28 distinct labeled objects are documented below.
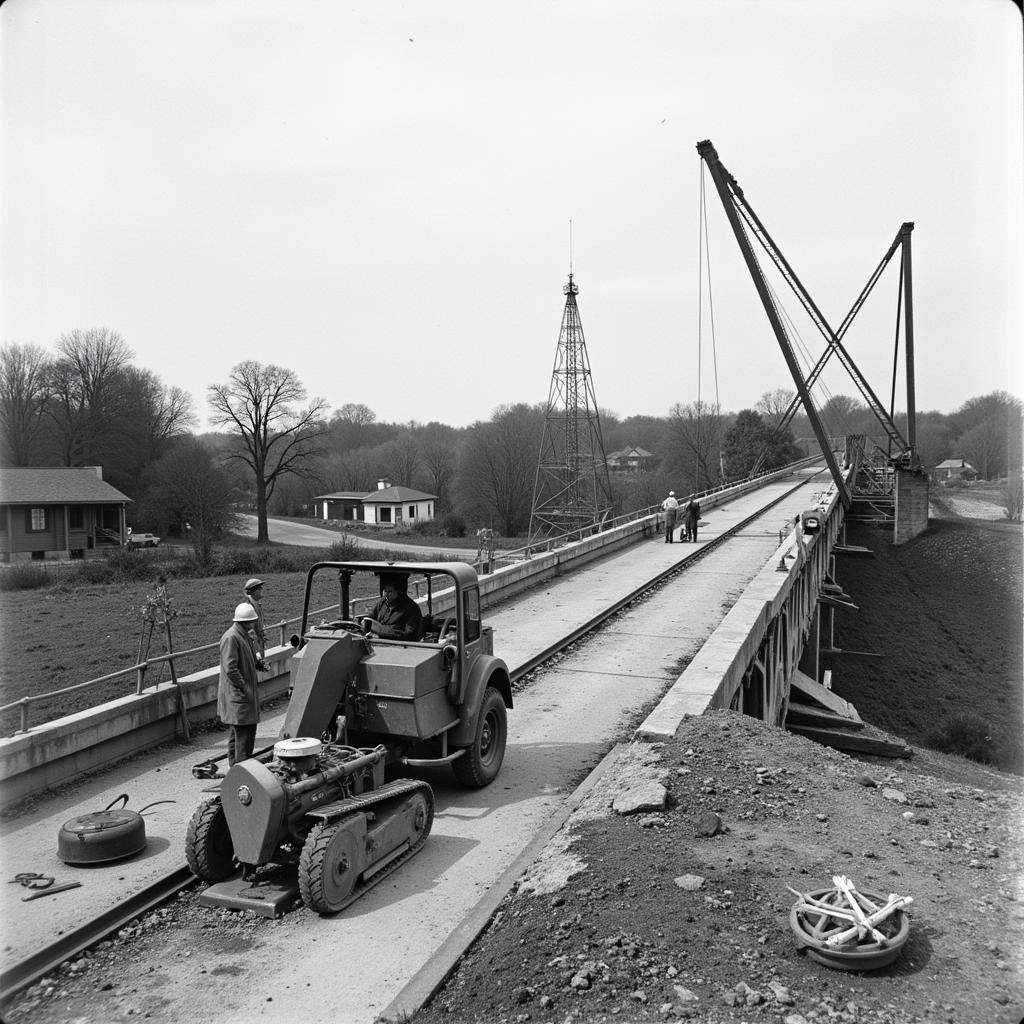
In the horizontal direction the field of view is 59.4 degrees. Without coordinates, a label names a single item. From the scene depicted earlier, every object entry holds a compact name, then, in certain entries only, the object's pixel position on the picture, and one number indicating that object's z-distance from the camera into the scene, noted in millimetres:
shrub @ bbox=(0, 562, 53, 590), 32806
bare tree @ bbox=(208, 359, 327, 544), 64562
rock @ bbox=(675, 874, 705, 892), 6301
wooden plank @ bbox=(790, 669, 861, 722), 24297
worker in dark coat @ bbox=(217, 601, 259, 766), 8328
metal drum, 7145
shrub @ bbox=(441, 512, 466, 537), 77062
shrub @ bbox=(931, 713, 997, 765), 27031
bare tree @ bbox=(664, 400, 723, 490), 96062
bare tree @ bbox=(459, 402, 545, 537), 84062
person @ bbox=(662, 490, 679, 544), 31672
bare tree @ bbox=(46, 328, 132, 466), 57625
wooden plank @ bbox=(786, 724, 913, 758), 21344
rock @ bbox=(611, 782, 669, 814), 7789
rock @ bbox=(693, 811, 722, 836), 7312
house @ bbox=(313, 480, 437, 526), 88500
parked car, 52166
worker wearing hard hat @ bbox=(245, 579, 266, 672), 9227
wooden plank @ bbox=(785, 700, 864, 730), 22984
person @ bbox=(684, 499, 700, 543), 31703
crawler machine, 6277
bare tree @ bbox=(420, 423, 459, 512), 98694
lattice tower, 55906
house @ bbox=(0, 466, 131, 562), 44000
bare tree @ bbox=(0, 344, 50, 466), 46875
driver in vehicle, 8625
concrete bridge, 8742
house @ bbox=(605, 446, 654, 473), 136325
